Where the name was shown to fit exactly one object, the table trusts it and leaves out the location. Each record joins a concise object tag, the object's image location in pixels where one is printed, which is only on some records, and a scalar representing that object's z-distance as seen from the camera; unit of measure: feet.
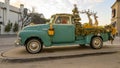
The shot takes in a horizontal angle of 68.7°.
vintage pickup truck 13.44
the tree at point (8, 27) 71.41
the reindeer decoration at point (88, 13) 17.21
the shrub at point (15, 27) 78.32
